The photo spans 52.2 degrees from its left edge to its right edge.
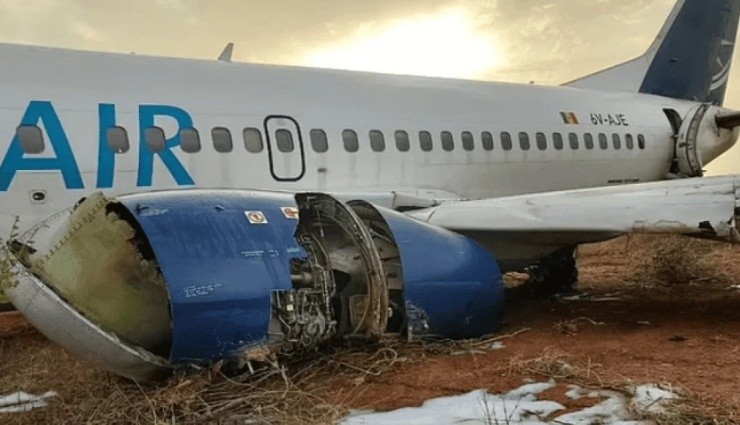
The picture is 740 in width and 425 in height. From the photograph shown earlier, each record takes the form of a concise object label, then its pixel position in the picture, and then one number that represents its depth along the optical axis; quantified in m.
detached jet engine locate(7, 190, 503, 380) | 4.20
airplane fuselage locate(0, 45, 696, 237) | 6.68
